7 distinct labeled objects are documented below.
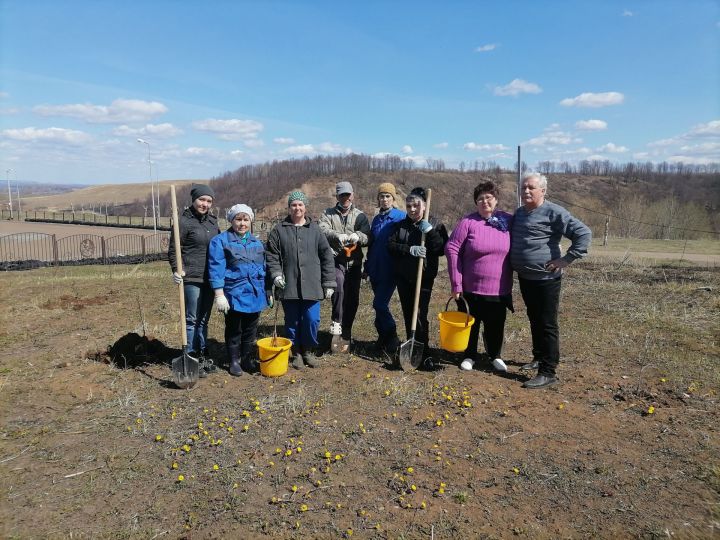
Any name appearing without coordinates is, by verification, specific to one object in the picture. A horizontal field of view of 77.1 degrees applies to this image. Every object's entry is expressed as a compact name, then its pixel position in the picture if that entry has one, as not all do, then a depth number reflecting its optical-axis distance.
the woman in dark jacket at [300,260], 4.80
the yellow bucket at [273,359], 4.75
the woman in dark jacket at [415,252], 4.75
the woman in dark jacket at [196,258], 4.66
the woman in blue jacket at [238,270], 4.54
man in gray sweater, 4.14
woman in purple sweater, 4.46
